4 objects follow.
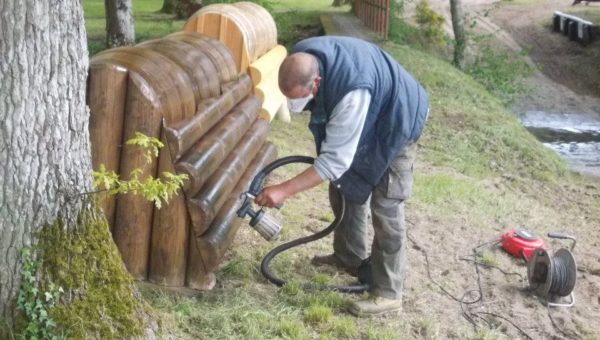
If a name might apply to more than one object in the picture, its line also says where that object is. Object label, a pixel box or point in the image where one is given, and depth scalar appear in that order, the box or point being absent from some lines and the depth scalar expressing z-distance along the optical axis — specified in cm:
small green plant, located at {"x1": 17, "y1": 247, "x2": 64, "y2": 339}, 320
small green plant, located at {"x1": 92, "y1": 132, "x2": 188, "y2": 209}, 326
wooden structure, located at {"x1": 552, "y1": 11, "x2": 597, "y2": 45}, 2234
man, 416
